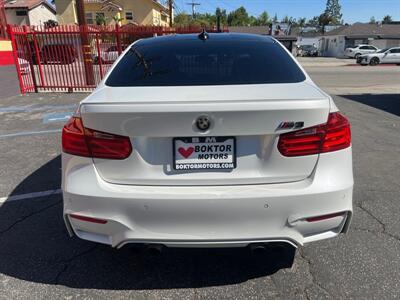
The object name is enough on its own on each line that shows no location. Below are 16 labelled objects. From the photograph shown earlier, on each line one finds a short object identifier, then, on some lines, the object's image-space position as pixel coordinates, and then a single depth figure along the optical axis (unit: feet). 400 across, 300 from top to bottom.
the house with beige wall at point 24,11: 163.22
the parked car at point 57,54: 41.70
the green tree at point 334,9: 426.92
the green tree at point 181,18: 248.77
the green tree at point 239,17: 370.53
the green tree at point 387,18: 485.97
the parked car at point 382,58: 113.60
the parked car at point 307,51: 196.11
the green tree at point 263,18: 412.46
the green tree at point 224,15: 361.53
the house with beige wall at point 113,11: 164.96
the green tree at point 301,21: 500.41
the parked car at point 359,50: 141.89
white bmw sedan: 7.03
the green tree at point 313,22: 481.42
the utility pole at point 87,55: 41.45
